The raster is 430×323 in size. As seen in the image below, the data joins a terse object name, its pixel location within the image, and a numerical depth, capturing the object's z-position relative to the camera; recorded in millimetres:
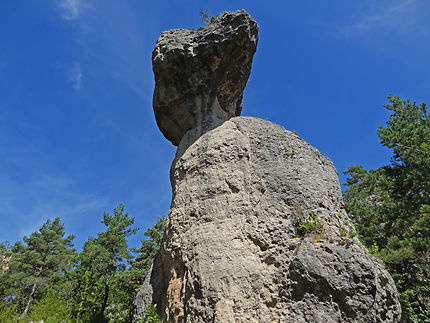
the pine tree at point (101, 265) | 15016
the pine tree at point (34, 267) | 25078
